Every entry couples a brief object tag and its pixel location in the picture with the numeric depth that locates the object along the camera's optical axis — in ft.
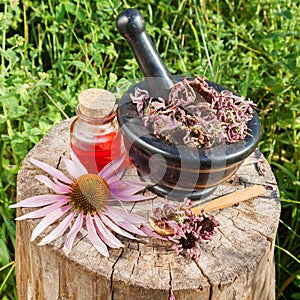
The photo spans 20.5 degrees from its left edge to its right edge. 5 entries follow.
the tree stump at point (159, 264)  2.17
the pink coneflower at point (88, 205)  2.26
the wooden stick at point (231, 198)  2.37
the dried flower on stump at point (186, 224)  2.24
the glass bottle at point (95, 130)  2.36
